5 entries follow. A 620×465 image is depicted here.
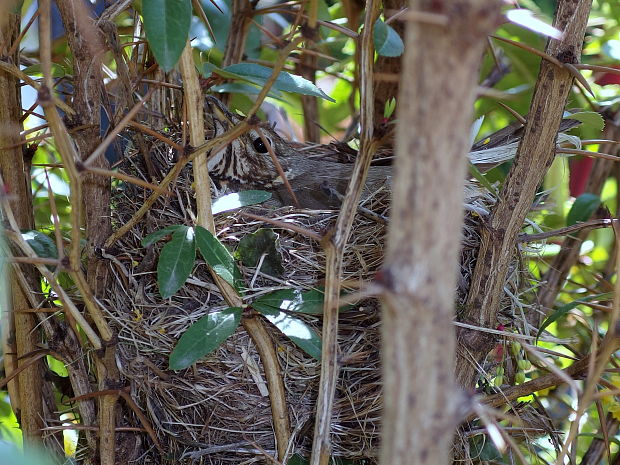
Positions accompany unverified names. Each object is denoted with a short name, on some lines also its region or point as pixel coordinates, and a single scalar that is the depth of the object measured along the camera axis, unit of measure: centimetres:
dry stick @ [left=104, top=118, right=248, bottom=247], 191
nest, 196
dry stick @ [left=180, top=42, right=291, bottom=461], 192
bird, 209
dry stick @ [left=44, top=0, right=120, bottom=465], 193
